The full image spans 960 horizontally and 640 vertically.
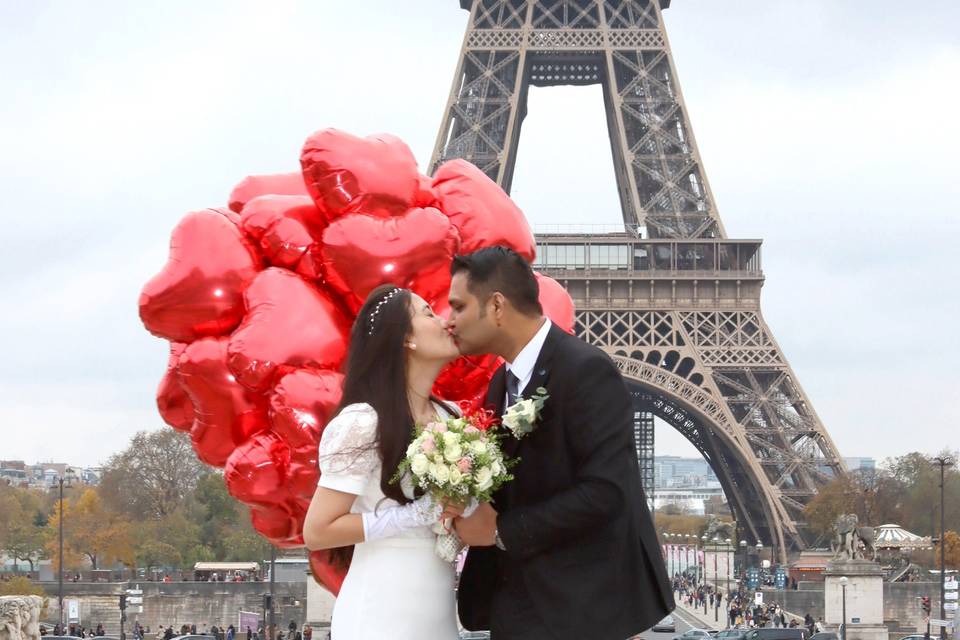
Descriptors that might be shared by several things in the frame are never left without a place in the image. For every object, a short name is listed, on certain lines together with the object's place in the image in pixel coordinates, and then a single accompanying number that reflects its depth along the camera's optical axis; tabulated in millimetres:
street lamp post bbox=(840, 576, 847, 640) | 32359
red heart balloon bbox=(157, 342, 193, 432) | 6844
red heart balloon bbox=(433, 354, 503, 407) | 6598
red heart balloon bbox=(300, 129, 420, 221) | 6539
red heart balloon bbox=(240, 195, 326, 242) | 6660
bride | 5070
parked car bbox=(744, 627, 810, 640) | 29109
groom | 4879
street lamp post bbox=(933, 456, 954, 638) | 33744
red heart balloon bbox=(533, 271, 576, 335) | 6938
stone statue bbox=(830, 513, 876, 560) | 36000
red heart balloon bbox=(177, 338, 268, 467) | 6539
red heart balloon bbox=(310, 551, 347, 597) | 6320
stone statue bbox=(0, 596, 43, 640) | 16500
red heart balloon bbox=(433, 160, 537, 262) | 6750
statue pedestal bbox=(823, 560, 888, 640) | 34375
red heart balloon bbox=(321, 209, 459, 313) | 6438
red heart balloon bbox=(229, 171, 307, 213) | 7273
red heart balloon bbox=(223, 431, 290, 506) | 6414
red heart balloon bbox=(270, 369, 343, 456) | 6203
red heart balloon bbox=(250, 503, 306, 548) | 6559
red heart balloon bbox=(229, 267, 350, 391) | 6309
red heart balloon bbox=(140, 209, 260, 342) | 6602
